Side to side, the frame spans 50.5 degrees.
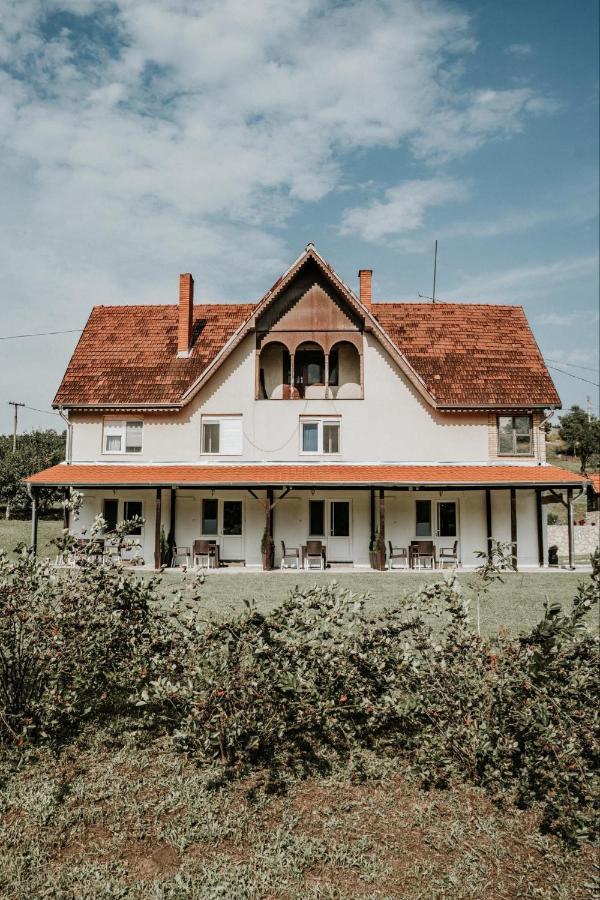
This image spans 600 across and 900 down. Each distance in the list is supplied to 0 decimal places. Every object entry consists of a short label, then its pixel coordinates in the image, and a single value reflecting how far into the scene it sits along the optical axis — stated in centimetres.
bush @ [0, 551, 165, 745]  568
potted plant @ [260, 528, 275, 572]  2302
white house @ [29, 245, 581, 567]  2433
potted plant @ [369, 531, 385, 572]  2301
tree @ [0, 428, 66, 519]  4762
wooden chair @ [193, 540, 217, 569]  2350
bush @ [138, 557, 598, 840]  502
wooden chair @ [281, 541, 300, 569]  2380
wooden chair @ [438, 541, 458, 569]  2389
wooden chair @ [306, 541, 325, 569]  2358
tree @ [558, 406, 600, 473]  7162
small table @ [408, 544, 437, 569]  2336
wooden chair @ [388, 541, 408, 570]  2355
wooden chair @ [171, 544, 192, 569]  2392
